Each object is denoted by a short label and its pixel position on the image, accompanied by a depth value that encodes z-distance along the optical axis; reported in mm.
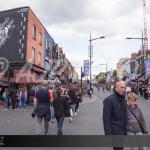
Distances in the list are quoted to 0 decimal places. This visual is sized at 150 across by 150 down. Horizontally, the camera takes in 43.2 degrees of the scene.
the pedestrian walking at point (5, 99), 14503
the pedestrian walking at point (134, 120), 4043
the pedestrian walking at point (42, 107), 6316
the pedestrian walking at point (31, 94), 15969
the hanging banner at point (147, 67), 22688
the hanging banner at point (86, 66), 24322
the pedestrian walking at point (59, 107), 6258
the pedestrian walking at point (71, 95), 9617
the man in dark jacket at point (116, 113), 3631
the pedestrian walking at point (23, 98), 14141
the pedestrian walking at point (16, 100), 14580
